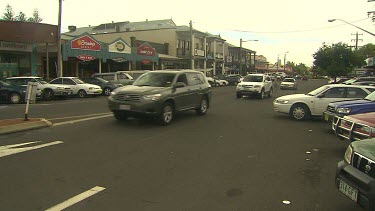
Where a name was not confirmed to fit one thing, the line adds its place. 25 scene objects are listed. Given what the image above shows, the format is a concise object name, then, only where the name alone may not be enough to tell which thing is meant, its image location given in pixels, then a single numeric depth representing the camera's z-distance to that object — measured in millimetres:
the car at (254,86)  23016
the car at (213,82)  43456
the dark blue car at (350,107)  8727
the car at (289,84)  40856
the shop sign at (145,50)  37906
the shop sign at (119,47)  33612
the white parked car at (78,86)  23094
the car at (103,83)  26150
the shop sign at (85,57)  29719
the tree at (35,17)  67312
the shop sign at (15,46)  25812
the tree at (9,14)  65375
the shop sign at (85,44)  29312
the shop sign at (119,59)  34353
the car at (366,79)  27231
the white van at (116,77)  27516
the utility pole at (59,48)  25938
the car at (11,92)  19438
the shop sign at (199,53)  54656
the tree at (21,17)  66531
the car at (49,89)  20706
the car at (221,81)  47344
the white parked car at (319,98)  12461
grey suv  10342
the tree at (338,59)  51875
